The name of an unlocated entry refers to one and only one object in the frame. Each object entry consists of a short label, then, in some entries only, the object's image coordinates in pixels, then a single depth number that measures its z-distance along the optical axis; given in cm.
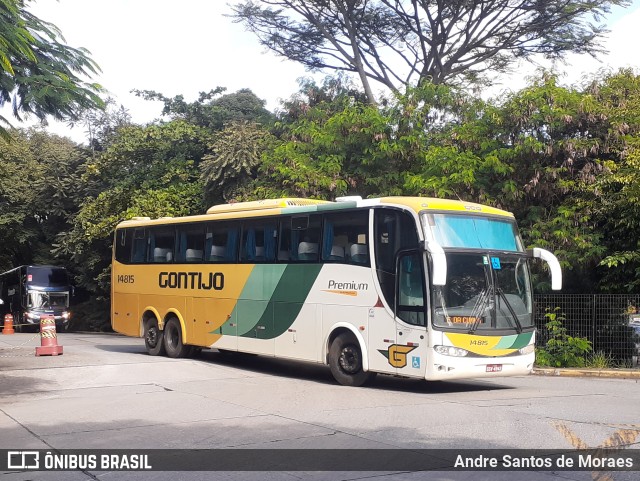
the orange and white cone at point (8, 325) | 3759
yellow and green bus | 1373
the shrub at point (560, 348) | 1856
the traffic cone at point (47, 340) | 2069
